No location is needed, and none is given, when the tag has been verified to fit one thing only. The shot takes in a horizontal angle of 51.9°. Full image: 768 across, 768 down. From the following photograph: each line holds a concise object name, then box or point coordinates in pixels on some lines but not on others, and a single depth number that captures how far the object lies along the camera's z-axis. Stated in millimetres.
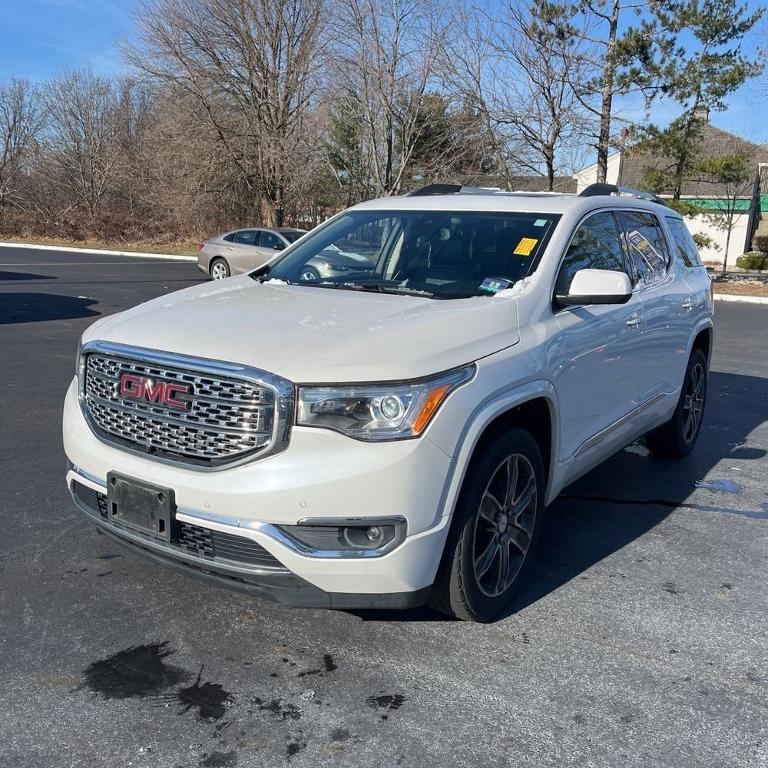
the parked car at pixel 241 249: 19859
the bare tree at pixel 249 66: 27922
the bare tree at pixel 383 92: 21422
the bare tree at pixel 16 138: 42625
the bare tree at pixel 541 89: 20062
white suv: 2799
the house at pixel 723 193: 29891
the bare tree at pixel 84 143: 40969
